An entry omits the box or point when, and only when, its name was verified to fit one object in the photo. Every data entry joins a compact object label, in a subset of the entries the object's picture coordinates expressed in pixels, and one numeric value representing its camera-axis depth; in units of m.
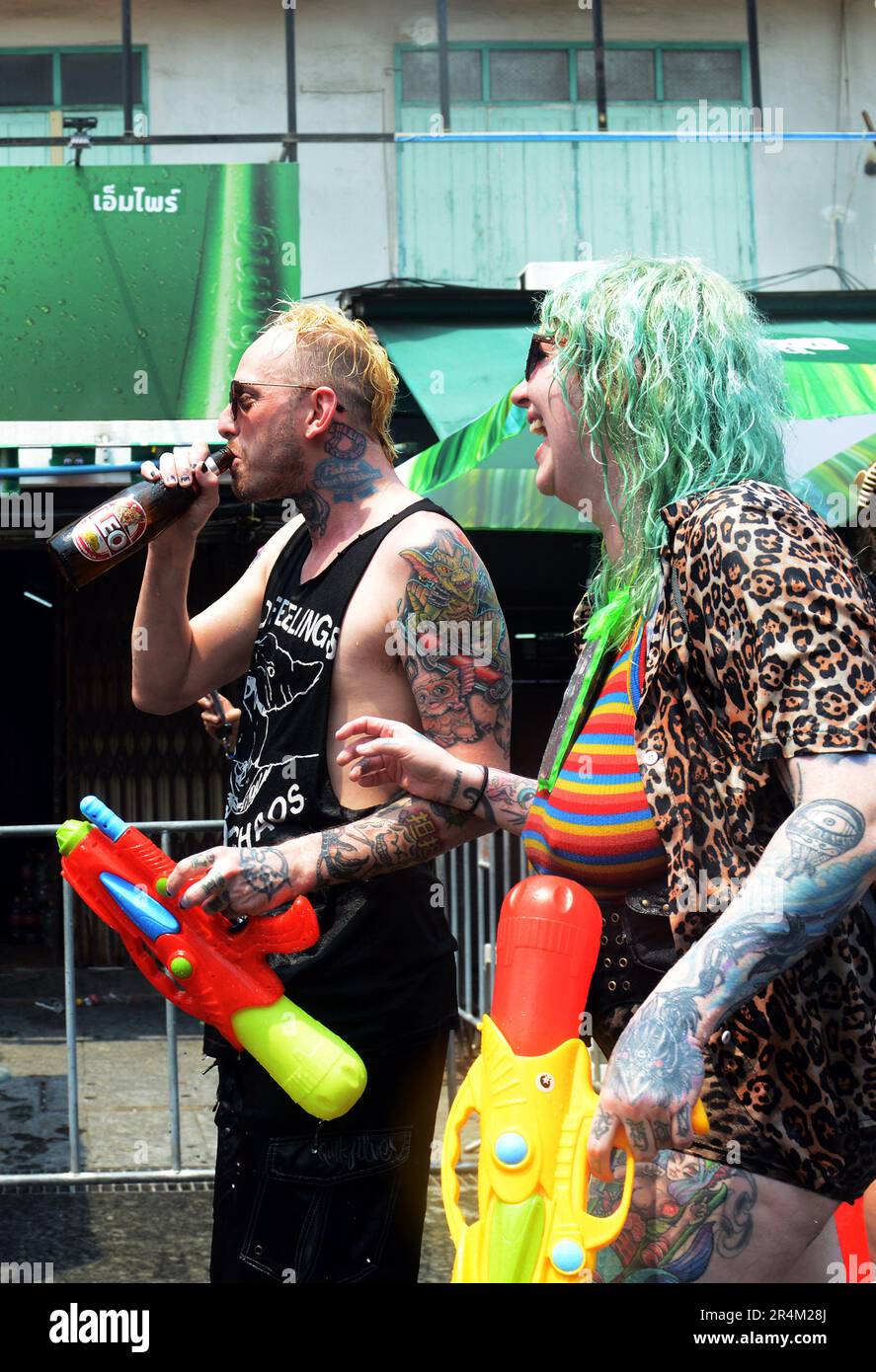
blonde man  2.59
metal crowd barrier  5.79
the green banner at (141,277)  9.12
